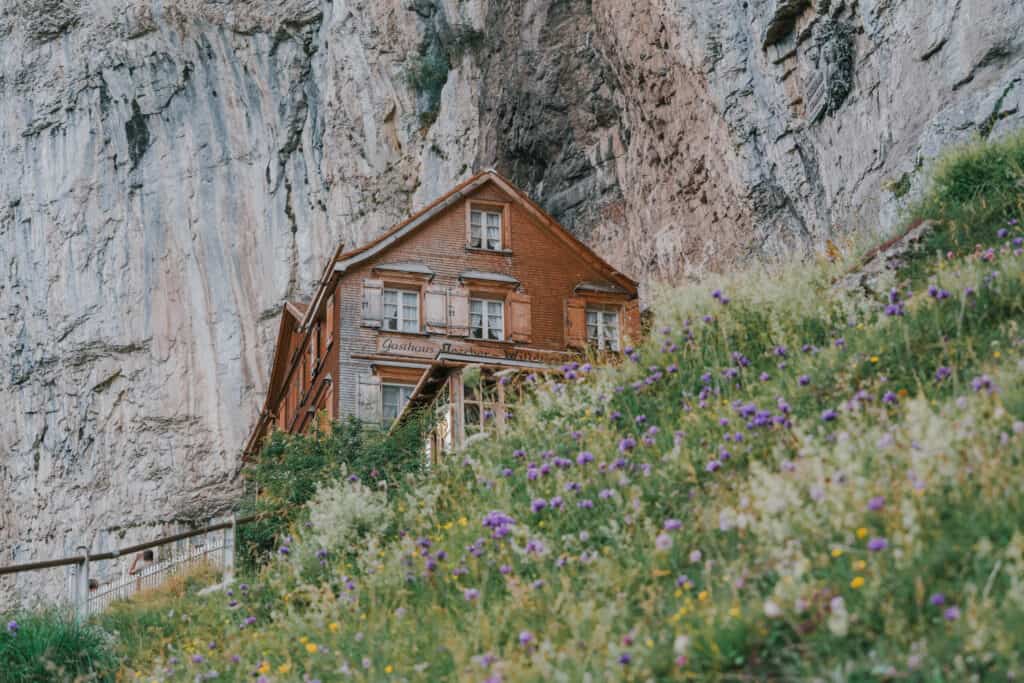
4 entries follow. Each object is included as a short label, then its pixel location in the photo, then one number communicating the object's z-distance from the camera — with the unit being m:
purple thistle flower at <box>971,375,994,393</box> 8.75
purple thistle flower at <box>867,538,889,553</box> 7.14
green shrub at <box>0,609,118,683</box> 12.57
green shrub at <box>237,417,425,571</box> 16.61
